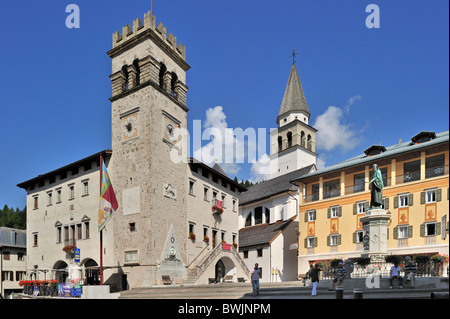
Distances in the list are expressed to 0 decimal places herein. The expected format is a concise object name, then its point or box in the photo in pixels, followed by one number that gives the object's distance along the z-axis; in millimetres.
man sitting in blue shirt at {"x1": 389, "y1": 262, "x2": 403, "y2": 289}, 15321
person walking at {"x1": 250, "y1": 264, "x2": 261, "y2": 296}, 19906
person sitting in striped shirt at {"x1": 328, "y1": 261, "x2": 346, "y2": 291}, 17984
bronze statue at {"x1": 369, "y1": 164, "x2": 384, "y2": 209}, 14855
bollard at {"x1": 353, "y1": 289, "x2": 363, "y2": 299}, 10711
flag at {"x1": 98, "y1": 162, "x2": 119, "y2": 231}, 28094
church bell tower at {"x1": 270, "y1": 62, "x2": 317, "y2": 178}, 88500
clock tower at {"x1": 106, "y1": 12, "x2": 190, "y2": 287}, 33781
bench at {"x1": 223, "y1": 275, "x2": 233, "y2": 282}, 39375
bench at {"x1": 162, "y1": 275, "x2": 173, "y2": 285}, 33250
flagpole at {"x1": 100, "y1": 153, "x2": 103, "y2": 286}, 28489
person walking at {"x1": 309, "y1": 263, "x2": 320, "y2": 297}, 18022
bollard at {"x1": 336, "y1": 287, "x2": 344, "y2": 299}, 11995
